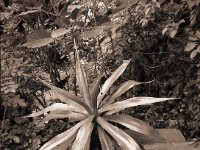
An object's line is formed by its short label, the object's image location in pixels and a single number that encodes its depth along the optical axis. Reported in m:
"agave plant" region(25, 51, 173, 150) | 1.71
